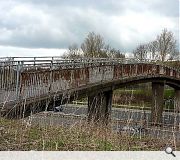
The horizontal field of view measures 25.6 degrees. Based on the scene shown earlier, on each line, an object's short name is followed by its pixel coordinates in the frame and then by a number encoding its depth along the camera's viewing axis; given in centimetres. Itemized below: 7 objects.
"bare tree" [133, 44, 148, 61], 9812
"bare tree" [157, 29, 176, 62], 9500
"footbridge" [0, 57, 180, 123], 1694
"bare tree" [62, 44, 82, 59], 8994
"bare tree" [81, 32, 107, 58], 8614
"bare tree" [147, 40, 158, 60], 9706
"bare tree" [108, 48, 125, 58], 8738
